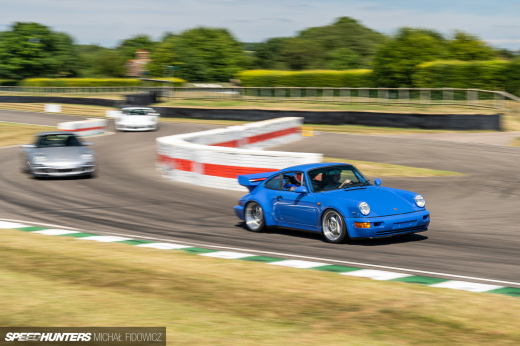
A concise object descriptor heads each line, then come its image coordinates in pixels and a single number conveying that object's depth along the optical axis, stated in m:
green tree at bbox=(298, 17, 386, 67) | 142.12
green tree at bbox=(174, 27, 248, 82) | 125.88
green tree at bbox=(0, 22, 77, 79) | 135.62
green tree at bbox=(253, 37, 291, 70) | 158.50
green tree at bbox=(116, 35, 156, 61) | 185.25
